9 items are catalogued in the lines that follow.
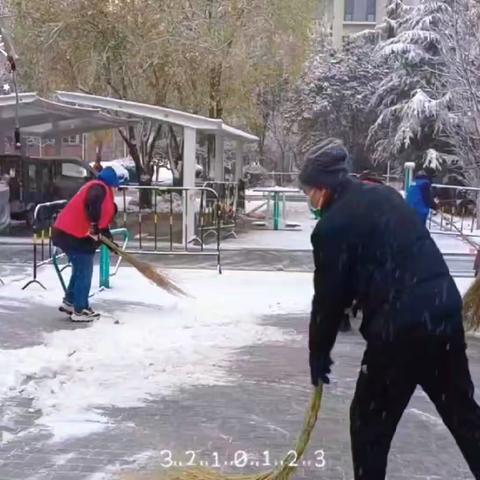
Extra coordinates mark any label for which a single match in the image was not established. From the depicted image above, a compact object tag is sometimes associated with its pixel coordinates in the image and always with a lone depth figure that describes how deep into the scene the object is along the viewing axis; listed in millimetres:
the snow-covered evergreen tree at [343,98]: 33750
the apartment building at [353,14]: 54219
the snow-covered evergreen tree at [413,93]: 26344
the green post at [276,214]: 20141
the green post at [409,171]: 19706
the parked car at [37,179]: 17891
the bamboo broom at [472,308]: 6793
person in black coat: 3205
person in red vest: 7586
